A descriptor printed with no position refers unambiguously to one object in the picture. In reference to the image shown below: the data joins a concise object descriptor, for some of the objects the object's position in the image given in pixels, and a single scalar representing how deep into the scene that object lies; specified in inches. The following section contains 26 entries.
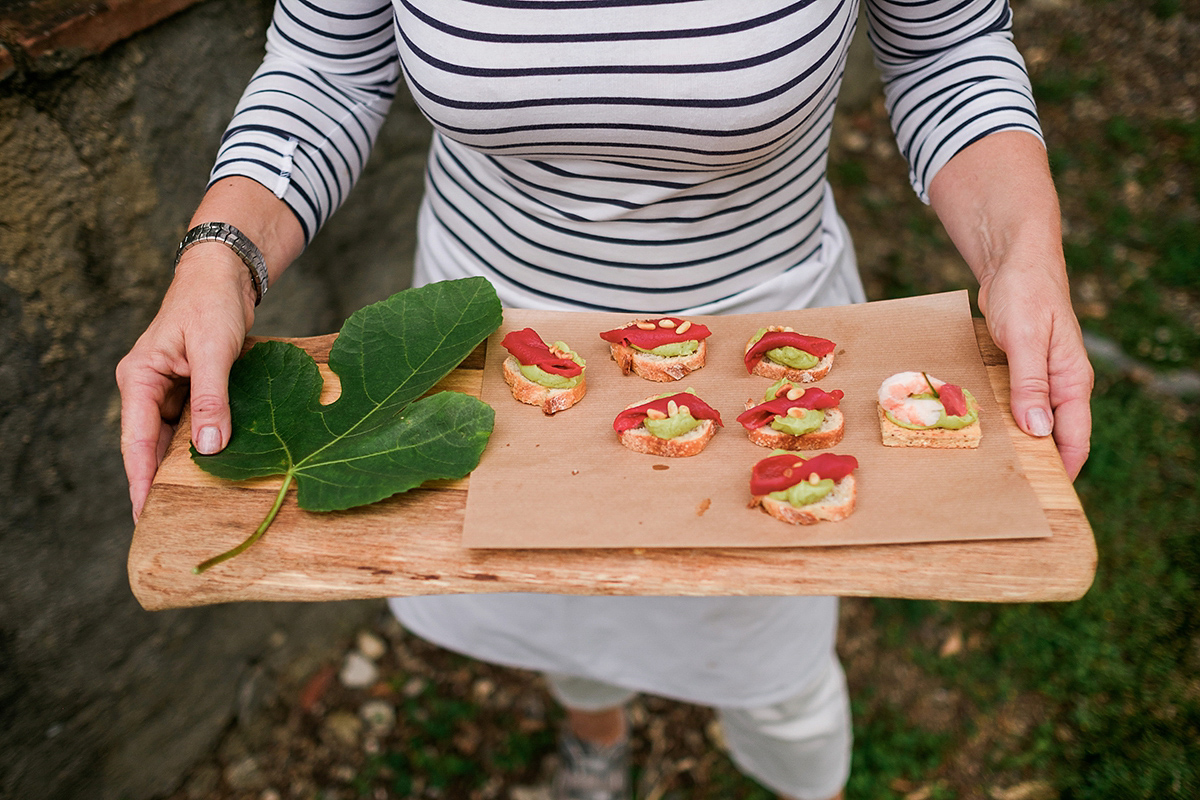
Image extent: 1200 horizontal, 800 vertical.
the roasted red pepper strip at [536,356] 29.2
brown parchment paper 26.1
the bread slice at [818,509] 26.0
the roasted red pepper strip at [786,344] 29.6
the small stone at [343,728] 46.6
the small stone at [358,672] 49.8
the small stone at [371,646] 51.3
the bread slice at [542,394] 29.2
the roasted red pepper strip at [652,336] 29.9
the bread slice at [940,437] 27.7
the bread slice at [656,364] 30.0
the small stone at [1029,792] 43.1
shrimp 27.8
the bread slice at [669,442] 28.0
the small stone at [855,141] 80.0
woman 27.0
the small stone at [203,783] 44.3
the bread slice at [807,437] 28.2
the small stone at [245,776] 44.8
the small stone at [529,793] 46.0
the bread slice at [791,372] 29.8
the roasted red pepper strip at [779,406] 28.3
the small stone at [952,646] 48.9
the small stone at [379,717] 47.3
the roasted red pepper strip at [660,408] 28.5
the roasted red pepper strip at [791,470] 26.3
